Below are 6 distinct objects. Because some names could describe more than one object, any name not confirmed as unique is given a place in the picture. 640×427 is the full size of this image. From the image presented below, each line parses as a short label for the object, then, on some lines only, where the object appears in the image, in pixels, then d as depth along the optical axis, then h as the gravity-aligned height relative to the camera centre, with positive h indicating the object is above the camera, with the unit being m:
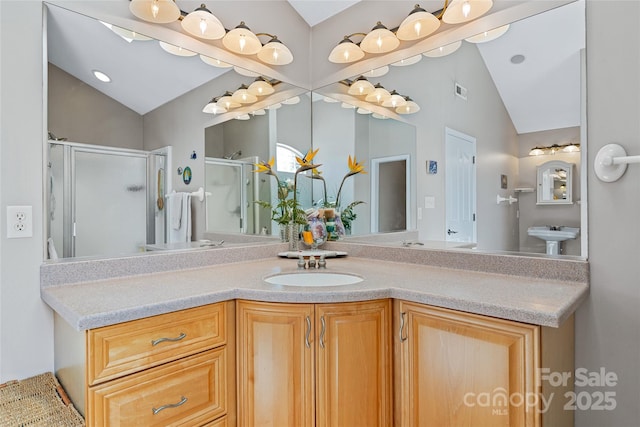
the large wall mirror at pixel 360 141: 1.47 +0.37
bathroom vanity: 1.07 -0.47
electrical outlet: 1.33 -0.03
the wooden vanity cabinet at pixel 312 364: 1.32 -0.58
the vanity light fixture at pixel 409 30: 1.68 +0.99
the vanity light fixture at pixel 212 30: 1.69 +1.00
